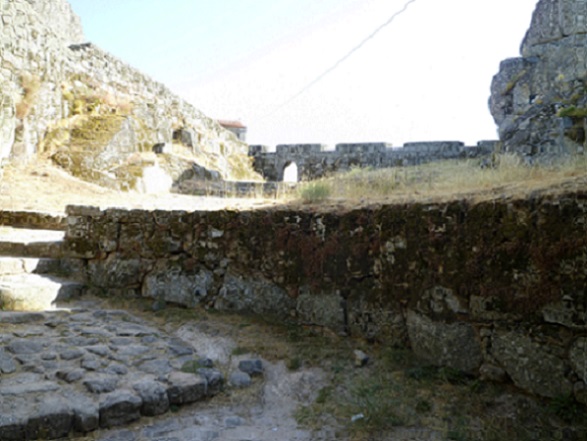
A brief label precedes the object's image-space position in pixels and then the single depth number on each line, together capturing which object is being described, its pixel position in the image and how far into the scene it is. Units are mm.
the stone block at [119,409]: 3545
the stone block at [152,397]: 3777
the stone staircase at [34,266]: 5598
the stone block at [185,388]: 3989
